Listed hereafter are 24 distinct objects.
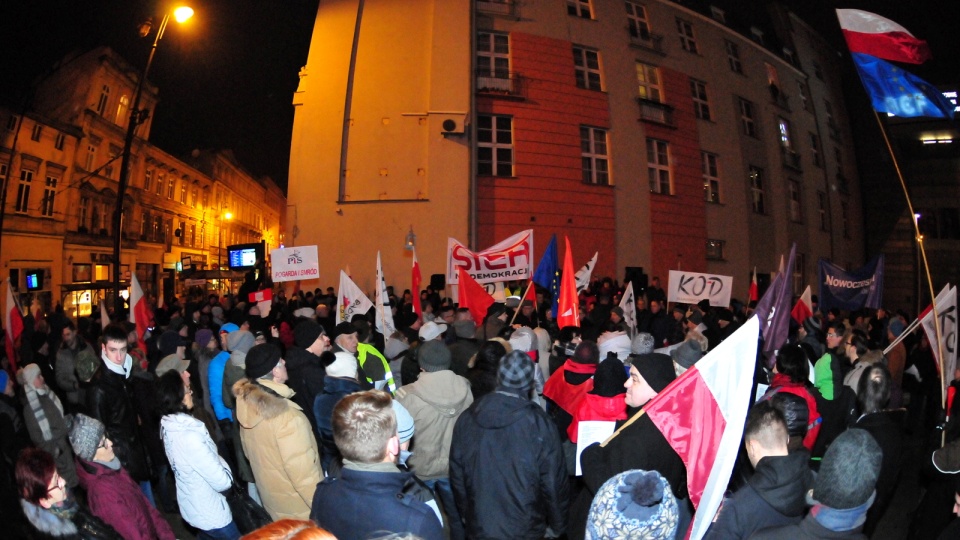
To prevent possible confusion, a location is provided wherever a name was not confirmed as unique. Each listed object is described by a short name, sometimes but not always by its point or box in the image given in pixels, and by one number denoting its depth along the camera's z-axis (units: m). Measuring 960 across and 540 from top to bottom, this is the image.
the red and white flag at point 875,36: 8.48
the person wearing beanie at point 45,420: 5.75
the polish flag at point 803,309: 11.72
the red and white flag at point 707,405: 3.47
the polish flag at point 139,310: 10.33
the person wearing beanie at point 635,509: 2.45
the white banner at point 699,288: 12.96
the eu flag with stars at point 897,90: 8.41
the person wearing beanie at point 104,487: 4.00
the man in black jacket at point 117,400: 5.93
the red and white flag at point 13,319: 10.01
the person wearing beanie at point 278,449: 4.42
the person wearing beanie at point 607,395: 4.64
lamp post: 14.09
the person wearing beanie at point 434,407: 5.34
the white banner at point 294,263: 14.53
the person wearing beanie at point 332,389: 4.96
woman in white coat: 4.51
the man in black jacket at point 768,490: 3.28
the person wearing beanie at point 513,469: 3.95
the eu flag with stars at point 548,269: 11.32
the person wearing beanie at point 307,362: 5.84
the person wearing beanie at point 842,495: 2.81
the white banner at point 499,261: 12.59
